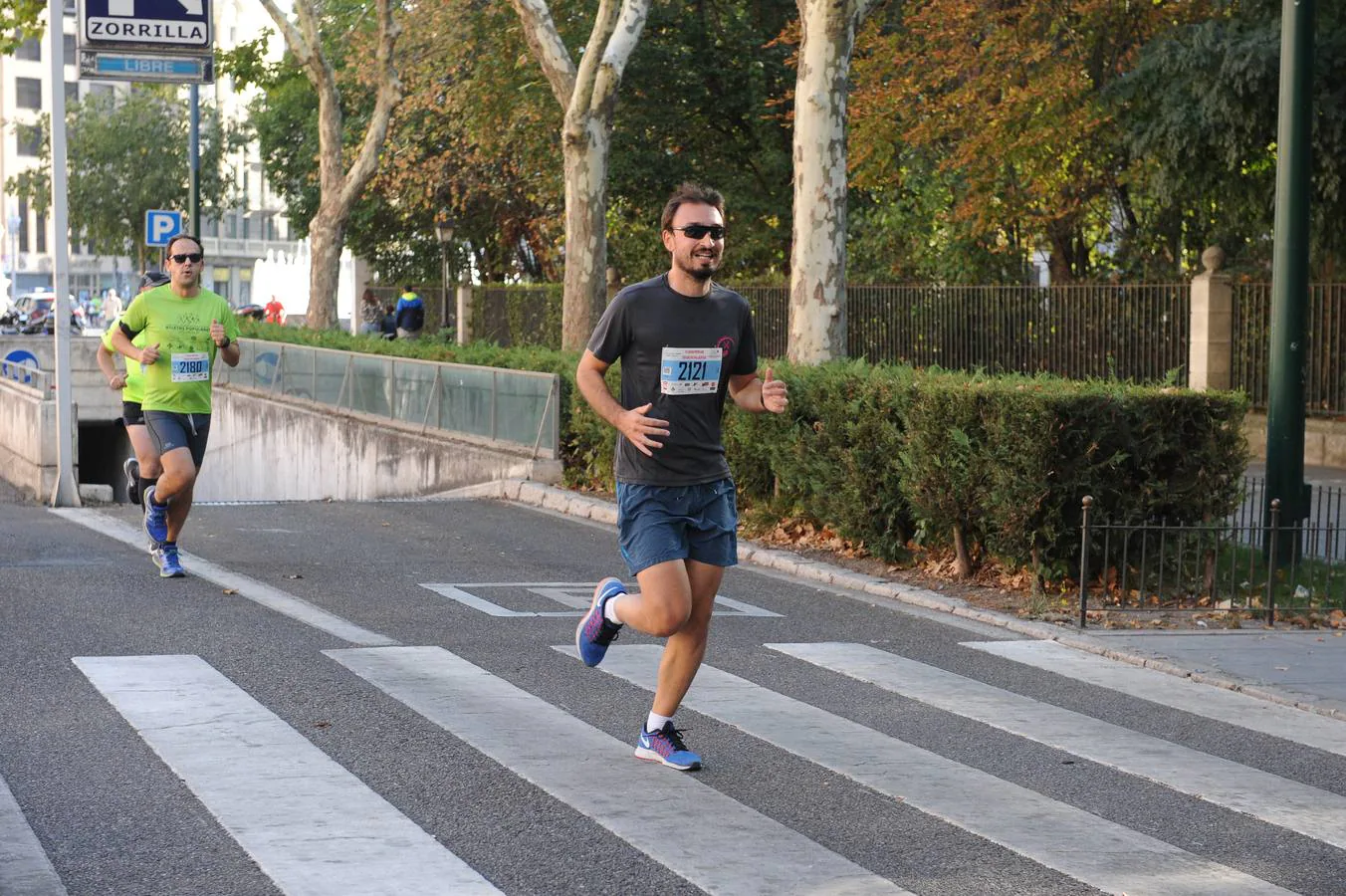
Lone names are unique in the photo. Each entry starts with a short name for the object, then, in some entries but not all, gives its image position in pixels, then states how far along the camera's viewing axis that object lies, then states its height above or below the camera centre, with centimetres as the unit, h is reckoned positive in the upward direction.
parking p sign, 3275 +166
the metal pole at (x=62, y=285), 1766 +34
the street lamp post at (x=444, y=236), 4731 +223
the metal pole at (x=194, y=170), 3559 +284
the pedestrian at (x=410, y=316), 4006 +19
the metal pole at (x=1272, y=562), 1042 -124
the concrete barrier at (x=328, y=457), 2012 -161
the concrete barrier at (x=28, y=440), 2044 -137
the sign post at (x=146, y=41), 1972 +293
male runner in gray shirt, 660 -36
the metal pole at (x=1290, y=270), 1191 +41
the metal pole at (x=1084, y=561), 1015 -121
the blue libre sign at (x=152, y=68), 1994 +268
